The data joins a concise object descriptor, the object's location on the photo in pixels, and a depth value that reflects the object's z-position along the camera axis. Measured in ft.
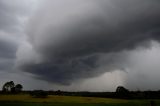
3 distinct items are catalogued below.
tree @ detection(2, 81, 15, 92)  298.21
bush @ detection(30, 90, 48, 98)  209.43
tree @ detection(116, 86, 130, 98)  241.15
